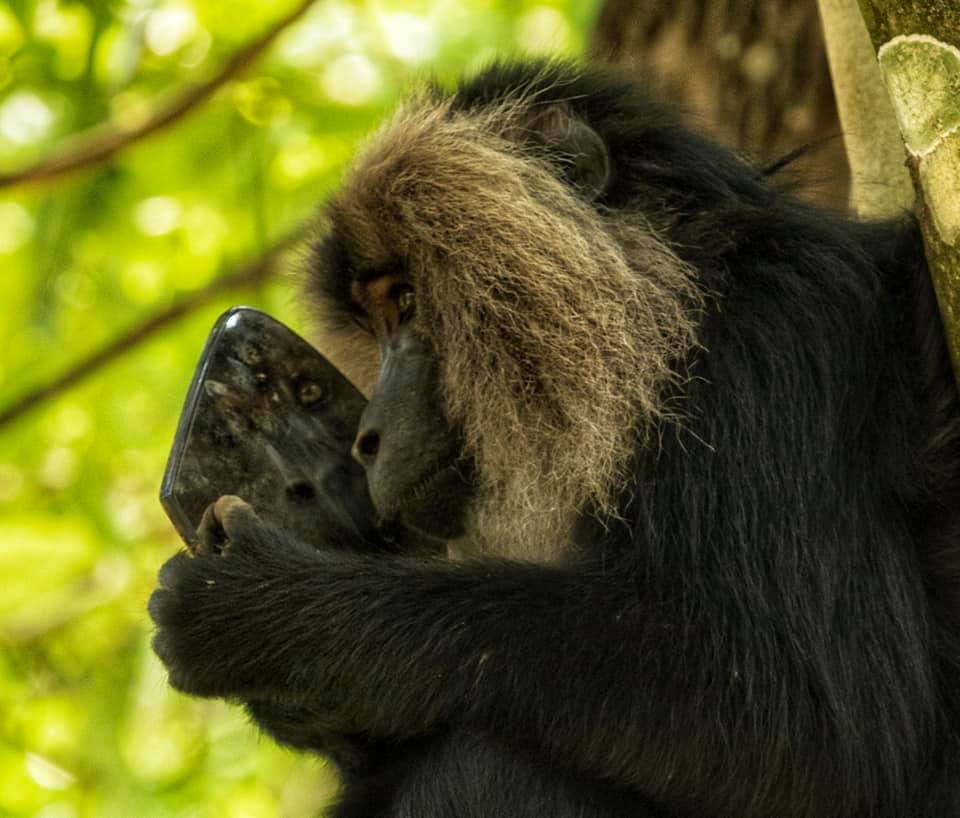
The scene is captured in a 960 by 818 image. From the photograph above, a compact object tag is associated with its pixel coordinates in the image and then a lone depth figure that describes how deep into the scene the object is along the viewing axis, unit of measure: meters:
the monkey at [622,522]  6.46
